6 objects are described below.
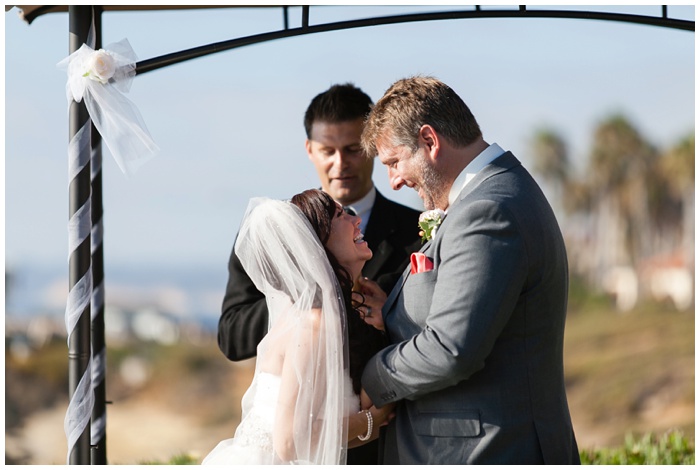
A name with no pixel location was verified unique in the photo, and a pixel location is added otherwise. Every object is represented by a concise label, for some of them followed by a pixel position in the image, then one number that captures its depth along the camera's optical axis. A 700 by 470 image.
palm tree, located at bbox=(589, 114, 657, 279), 36.84
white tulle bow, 4.07
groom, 3.20
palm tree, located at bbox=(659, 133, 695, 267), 36.06
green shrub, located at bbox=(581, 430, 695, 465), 6.86
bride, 3.59
